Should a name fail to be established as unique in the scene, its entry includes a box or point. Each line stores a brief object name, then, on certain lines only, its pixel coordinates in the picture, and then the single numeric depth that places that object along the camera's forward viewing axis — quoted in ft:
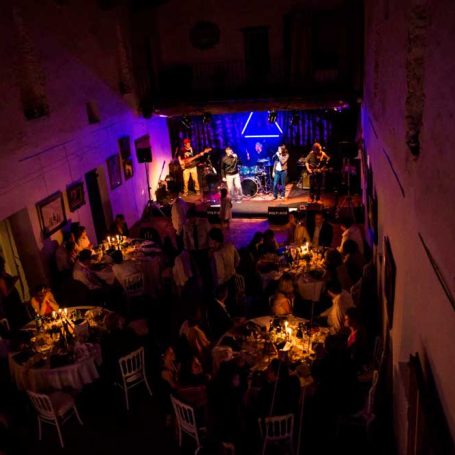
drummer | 56.13
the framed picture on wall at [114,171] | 41.65
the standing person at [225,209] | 40.93
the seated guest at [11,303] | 27.86
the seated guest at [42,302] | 25.90
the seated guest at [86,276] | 29.43
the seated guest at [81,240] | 33.58
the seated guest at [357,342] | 20.21
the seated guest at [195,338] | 21.67
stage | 46.55
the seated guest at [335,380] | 18.38
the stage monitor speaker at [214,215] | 42.55
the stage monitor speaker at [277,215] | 39.75
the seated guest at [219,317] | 25.50
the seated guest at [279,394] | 18.21
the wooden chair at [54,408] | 20.10
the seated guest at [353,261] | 28.04
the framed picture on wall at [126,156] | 44.12
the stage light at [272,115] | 49.08
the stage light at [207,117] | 48.39
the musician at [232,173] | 49.98
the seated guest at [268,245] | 30.12
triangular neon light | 54.85
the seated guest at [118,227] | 35.86
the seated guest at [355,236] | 30.58
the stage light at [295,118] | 48.75
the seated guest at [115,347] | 22.62
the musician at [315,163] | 48.83
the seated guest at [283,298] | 23.71
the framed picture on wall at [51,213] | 31.94
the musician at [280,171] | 48.62
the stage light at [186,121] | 51.74
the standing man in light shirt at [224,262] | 29.68
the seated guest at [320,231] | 31.99
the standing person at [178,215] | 39.88
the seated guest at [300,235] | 32.65
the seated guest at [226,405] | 18.02
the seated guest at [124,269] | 29.53
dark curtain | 53.31
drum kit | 51.31
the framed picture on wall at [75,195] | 35.32
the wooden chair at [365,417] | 18.13
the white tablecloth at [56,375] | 21.35
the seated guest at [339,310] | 22.49
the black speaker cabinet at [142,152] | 45.98
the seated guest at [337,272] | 27.04
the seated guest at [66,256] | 31.81
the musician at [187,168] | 53.62
